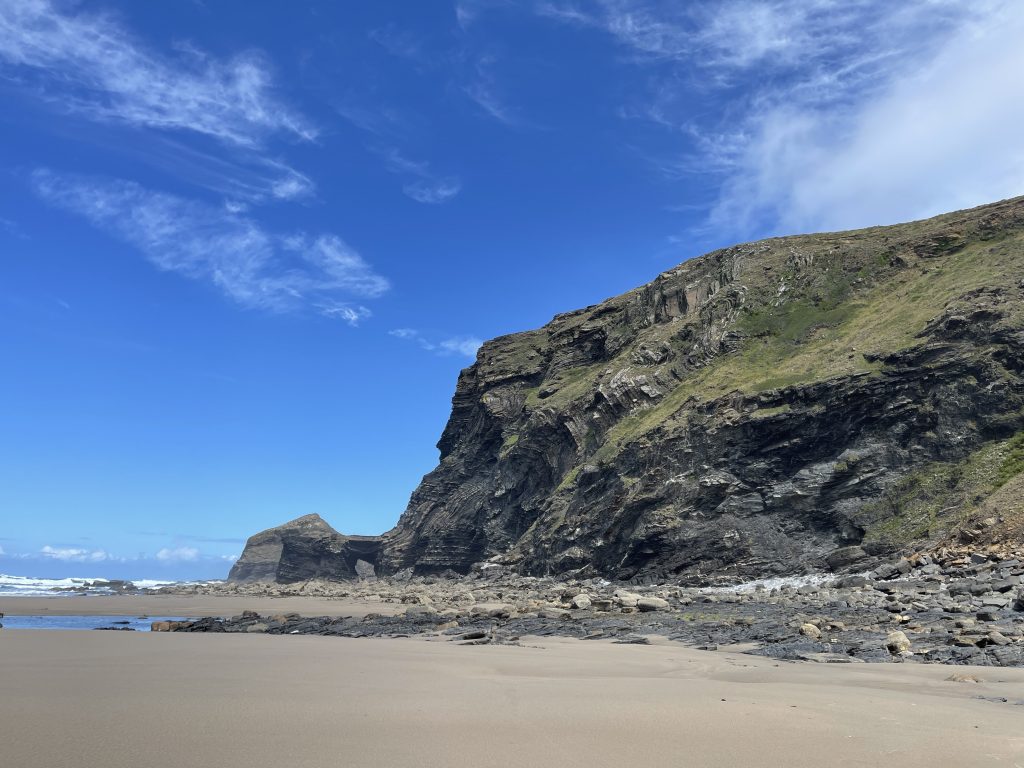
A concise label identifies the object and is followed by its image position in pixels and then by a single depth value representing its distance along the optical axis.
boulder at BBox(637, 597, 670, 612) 23.72
